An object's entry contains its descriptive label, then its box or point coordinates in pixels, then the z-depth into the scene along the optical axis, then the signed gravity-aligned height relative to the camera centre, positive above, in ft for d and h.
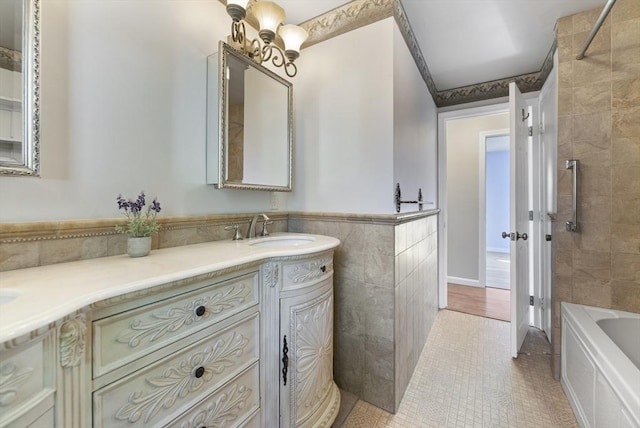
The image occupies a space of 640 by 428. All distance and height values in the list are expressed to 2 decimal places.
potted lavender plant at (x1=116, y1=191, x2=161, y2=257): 3.33 -0.16
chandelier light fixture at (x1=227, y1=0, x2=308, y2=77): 4.18 +3.27
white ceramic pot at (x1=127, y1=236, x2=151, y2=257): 3.32 -0.41
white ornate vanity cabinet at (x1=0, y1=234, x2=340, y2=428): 1.77 -1.17
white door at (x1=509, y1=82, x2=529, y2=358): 6.74 -0.02
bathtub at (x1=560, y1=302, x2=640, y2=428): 3.43 -2.34
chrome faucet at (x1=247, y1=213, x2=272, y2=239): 5.19 -0.23
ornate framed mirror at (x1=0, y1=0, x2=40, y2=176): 2.72 +1.34
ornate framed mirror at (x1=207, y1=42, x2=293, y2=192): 4.57 +1.75
